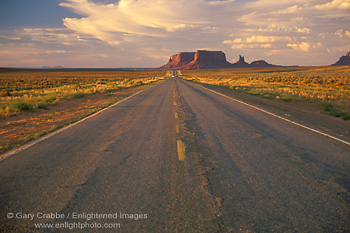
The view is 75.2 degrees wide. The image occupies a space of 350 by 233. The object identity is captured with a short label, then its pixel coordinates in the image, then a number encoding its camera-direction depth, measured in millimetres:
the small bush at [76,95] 19544
